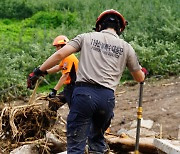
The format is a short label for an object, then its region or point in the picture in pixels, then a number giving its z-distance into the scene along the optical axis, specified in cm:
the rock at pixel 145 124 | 793
